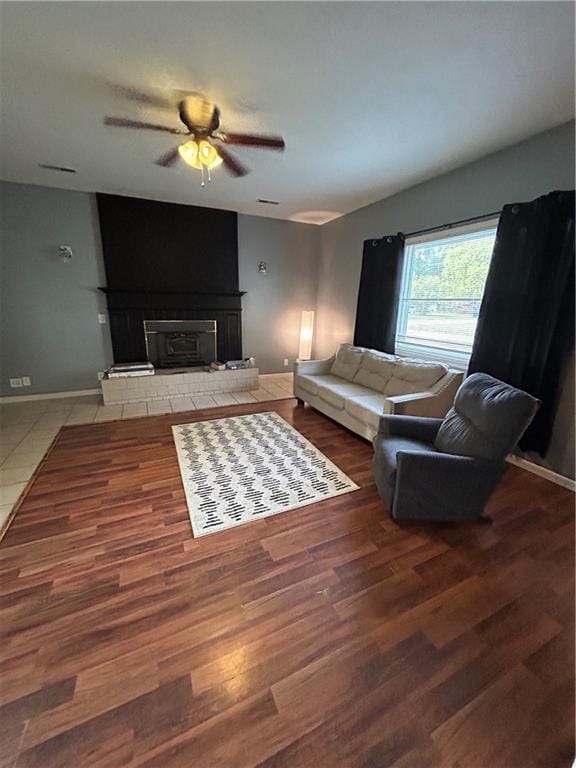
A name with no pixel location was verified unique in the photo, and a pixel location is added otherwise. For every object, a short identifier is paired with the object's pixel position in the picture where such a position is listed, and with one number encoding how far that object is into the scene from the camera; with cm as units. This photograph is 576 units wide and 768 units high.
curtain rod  276
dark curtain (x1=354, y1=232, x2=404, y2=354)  376
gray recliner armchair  175
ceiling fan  203
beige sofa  270
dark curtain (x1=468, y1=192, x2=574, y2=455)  227
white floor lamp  506
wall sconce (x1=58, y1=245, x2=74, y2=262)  385
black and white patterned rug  204
